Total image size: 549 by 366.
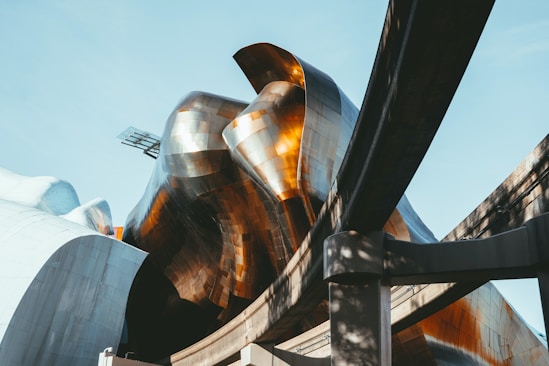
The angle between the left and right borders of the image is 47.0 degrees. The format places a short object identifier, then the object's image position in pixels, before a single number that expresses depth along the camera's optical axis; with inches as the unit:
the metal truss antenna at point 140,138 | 2588.6
